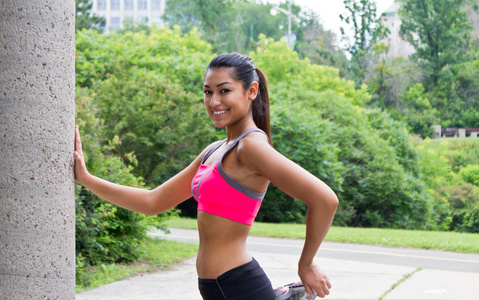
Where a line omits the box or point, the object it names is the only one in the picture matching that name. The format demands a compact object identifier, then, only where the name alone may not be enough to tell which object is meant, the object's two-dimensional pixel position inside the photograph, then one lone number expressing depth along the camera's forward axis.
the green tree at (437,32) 64.25
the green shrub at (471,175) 39.78
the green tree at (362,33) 57.72
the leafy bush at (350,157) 16.53
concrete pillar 2.28
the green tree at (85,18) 43.39
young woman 2.23
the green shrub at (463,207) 25.61
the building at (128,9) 130.00
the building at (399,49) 72.49
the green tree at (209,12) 61.06
